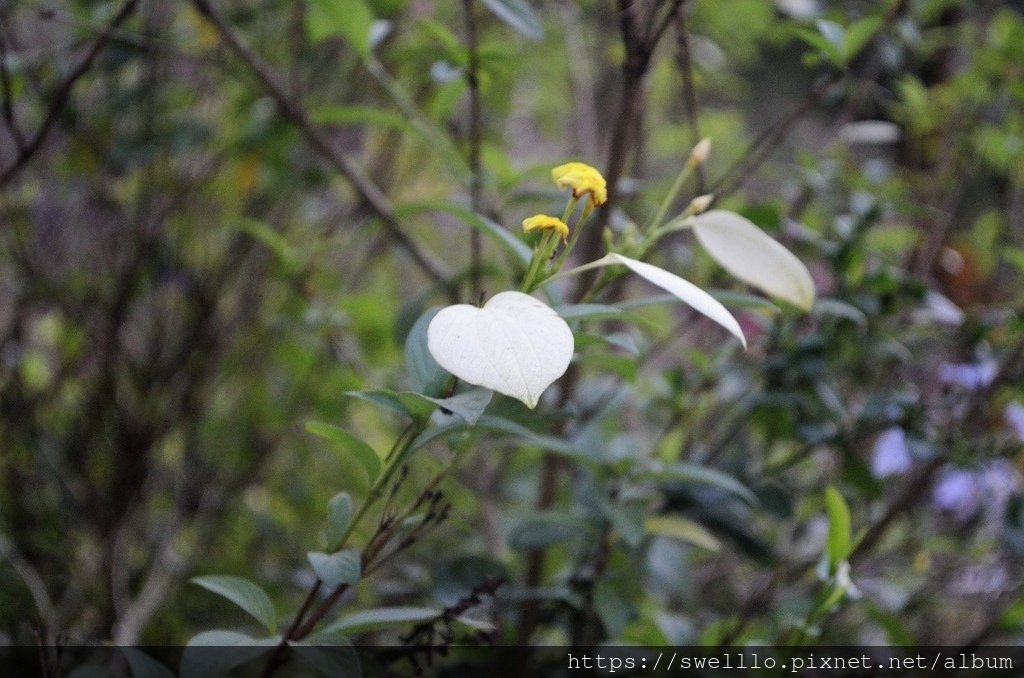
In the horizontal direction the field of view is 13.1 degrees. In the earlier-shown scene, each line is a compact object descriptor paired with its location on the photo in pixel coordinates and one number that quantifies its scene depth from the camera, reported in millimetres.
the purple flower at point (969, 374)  1334
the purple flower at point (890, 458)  1531
